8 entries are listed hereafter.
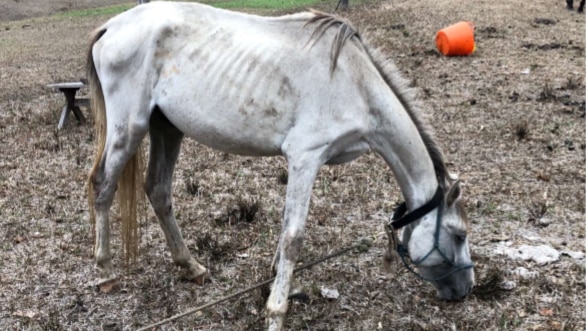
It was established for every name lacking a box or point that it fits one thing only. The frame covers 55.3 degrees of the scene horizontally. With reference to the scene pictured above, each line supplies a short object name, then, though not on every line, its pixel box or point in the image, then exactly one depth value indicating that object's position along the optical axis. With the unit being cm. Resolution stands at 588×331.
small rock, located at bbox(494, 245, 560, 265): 404
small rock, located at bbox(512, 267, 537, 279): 385
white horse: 296
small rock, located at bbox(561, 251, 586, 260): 407
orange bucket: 1012
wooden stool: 754
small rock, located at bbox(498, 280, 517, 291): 371
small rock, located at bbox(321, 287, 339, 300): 369
